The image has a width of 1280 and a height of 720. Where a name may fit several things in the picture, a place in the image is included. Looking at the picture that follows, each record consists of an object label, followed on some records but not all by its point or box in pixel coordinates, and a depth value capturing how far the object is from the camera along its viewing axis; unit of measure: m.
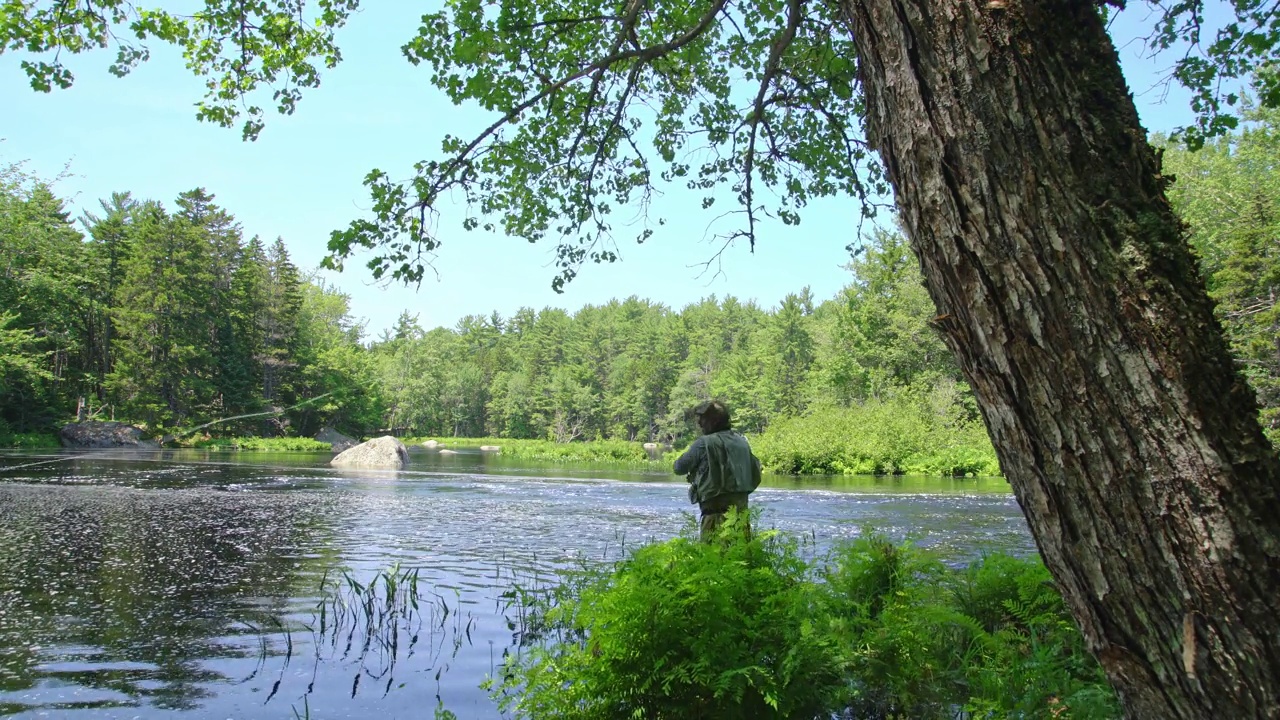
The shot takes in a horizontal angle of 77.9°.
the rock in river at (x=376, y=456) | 36.81
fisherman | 6.54
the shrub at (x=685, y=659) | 3.86
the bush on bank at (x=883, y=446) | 36.59
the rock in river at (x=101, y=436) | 44.78
